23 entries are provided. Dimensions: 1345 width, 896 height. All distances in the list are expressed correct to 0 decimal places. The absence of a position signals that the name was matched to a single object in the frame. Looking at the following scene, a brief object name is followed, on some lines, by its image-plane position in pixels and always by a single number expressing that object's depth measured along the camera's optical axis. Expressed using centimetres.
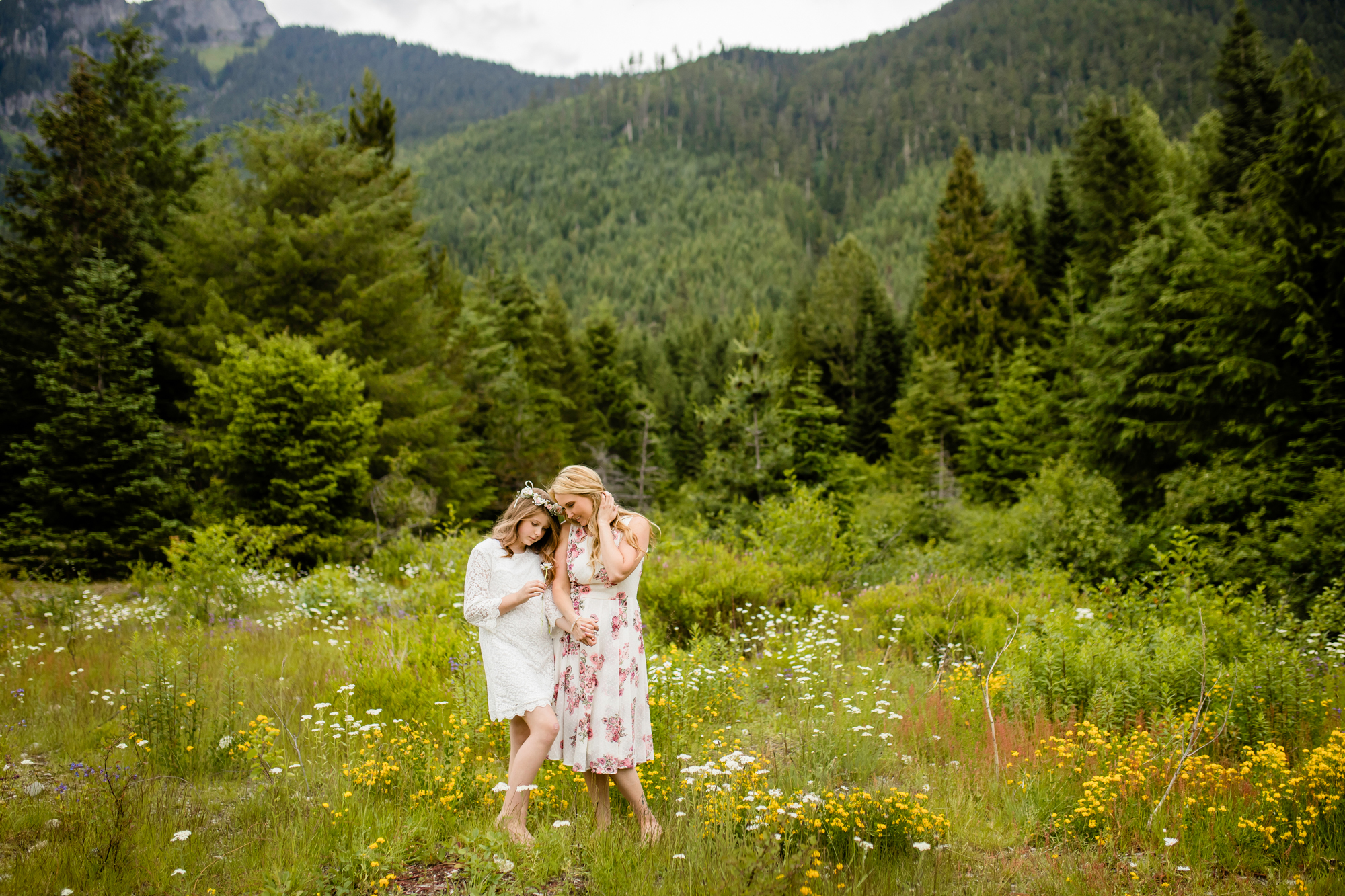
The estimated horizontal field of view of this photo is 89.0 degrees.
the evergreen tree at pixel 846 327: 3738
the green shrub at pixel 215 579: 886
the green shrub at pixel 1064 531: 1117
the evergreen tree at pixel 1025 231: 2966
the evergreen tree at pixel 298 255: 1683
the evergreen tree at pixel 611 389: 4006
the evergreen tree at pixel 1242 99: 1791
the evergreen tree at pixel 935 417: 2288
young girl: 348
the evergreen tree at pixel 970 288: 2616
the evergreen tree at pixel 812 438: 1677
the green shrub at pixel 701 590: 788
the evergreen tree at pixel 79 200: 1617
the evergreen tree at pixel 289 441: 1356
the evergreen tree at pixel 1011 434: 2047
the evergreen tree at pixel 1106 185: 2417
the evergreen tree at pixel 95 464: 1380
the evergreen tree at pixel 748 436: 1540
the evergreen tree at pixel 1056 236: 2850
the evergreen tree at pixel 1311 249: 1059
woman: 345
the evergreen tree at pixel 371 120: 2280
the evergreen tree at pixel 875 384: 3662
